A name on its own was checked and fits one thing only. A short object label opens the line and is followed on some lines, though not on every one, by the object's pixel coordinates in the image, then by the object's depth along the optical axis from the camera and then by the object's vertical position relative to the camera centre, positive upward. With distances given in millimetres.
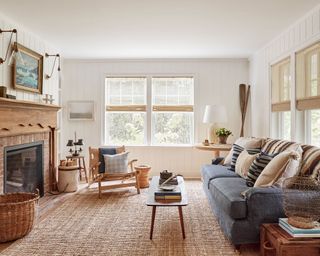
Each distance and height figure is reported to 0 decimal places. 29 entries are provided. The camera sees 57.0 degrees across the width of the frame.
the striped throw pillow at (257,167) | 3039 -402
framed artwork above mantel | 3855 +791
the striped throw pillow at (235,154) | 4027 -356
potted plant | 5359 -117
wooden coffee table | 2789 -714
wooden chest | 2148 -853
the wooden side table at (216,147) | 4898 -313
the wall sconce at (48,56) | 4712 +1155
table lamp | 5242 +259
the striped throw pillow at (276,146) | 3284 -201
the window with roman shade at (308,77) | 3336 +619
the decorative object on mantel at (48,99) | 4610 +457
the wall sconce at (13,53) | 3553 +963
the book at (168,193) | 2926 -646
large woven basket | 2738 -871
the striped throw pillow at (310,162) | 2688 -307
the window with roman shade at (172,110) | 5895 +366
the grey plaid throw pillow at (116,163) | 4625 -558
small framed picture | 5906 +360
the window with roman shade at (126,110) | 5918 +364
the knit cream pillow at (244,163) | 3534 -422
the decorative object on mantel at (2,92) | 3320 +401
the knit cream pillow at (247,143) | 4036 -209
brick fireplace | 3371 -50
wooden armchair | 4473 -726
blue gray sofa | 2512 -712
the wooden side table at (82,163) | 5045 -679
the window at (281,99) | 4199 +452
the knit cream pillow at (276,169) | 2717 -371
